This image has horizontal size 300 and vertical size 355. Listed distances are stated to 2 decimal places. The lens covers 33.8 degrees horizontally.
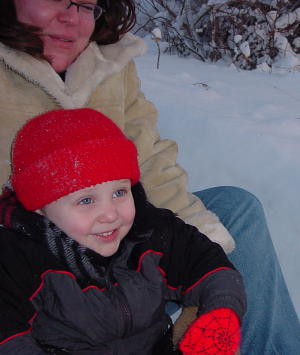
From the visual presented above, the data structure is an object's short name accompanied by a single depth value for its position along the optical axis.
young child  1.19
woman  1.47
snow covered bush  4.73
